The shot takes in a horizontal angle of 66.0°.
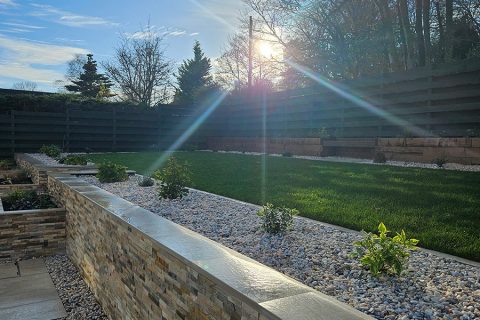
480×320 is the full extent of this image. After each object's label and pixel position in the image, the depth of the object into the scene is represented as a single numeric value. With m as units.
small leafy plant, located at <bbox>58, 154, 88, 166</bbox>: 7.91
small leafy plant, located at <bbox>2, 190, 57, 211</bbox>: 5.67
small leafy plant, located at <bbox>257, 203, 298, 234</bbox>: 2.99
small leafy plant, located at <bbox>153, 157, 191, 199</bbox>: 4.43
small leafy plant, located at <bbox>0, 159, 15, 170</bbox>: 9.33
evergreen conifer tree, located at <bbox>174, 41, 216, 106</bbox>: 26.91
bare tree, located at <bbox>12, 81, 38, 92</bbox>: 30.73
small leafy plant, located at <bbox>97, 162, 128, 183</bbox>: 5.94
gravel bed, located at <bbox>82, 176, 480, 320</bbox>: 1.74
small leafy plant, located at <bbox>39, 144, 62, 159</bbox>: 10.35
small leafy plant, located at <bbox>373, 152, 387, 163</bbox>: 7.67
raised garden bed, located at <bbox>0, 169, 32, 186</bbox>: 8.24
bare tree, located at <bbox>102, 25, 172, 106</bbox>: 25.61
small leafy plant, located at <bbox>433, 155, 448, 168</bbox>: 6.48
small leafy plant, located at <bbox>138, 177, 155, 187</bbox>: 5.47
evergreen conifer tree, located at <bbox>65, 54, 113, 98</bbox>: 31.17
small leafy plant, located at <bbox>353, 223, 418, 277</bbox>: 2.05
